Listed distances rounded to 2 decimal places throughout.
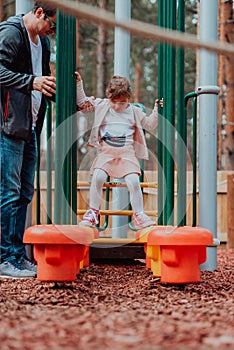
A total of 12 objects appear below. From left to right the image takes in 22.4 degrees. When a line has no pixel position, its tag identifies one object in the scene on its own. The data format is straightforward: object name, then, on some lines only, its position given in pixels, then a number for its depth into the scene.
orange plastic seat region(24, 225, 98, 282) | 2.85
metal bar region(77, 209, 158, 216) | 4.08
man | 3.45
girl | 3.72
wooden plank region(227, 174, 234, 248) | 7.05
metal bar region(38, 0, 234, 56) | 1.27
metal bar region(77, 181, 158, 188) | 4.24
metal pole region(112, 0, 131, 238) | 4.91
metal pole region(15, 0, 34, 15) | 4.33
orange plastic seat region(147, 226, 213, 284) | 2.93
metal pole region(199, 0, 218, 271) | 4.16
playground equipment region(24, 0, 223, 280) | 3.04
